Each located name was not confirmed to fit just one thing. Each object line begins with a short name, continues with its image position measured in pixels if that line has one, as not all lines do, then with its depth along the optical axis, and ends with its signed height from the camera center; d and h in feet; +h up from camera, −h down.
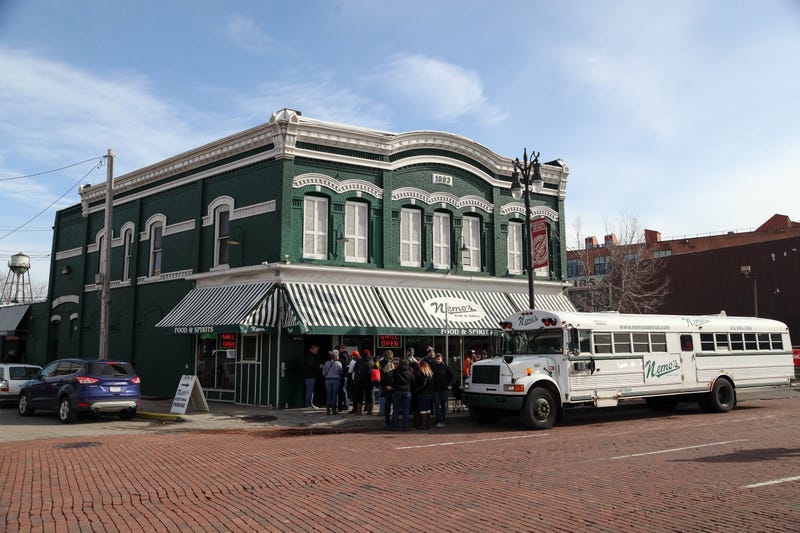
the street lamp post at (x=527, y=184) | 61.93 +17.32
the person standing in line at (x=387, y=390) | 51.42 -2.01
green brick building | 65.77 +13.06
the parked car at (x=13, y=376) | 65.16 -0.82
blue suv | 52.75 -1.73
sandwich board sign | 57.82 -2.63
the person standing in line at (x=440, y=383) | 51.90 -1.52
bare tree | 123.65 +15.75
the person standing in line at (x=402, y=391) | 49.85 -2.04
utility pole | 66.23 +9.18
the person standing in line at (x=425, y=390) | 50.96 -2.03
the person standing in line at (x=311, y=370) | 62.95 -0.47
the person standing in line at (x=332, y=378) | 58.44 -1.16
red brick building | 161.48 +21.93
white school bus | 50.21 -0.20
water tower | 128.16 +20.50
